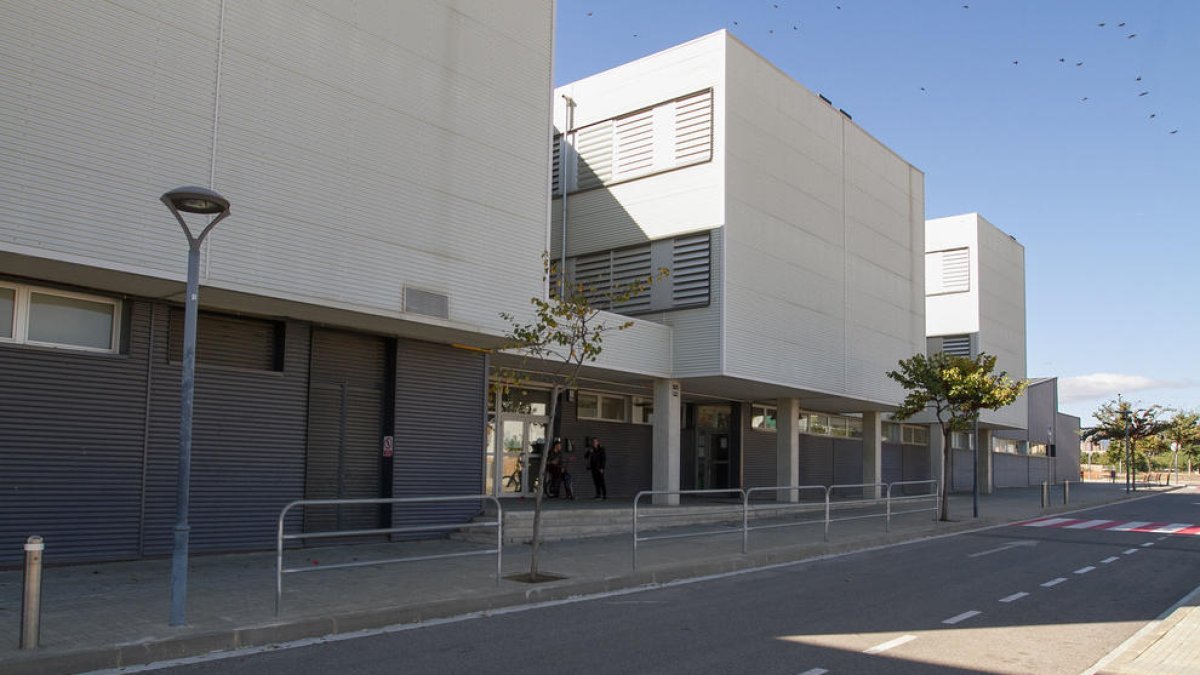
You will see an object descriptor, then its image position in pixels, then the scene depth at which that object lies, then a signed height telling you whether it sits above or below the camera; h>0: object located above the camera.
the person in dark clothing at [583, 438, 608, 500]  22.78 -0.87
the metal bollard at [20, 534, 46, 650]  7.51 -1.52
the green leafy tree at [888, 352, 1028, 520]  24.08 +1.22
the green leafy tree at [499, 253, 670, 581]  12.02 +1.22
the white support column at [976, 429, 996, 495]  44.00 -1.17
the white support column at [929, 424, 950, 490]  39.41 -0.66
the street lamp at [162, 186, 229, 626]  8.52 +0.42
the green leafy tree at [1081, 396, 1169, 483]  48.31 +0.80
